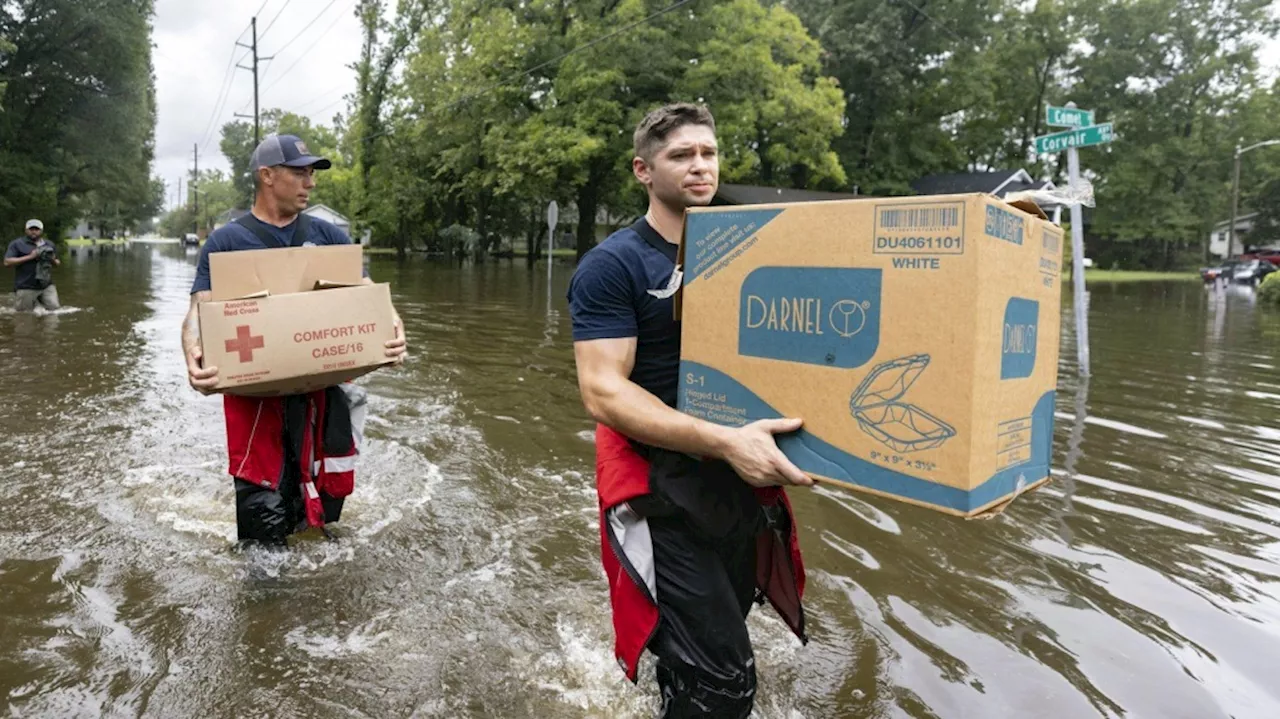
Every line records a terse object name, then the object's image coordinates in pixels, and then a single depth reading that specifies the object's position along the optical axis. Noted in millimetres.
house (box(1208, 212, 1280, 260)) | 54438
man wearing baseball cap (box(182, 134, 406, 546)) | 3414
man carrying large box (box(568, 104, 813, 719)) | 2066
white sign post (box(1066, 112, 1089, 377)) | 8703
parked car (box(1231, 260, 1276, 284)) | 32069
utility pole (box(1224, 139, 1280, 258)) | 40253
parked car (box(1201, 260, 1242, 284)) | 33925
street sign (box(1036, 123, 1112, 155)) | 8117
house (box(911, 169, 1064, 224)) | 42281
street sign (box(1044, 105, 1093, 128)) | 8383
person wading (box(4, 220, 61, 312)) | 12125
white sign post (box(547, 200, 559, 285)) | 19552
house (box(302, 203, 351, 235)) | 50044
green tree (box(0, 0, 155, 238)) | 33594
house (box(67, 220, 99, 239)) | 108462
